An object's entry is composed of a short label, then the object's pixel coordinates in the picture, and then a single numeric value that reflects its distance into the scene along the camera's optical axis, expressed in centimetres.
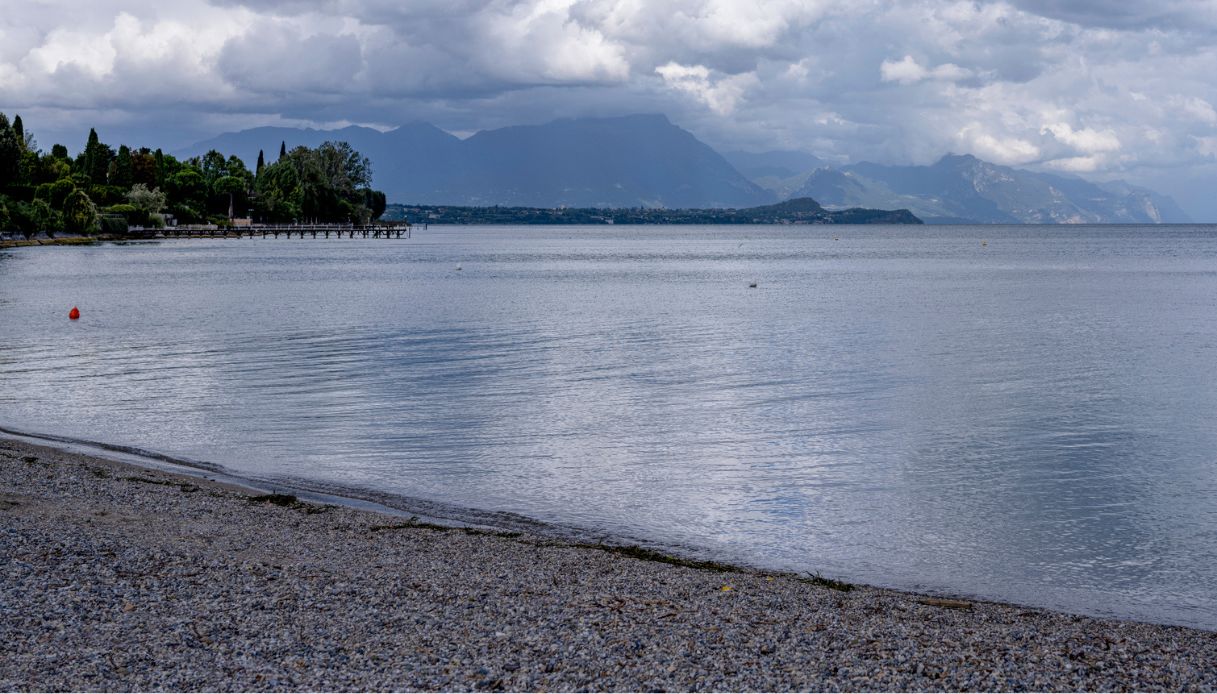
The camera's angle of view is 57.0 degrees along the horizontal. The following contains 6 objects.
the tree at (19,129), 17925
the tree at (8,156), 16450
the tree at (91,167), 19825
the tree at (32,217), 16188
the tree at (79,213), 17438
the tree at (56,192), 17262
